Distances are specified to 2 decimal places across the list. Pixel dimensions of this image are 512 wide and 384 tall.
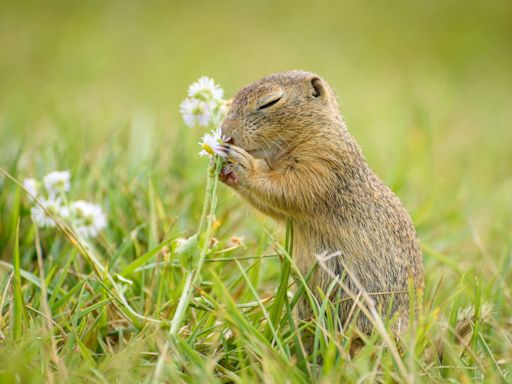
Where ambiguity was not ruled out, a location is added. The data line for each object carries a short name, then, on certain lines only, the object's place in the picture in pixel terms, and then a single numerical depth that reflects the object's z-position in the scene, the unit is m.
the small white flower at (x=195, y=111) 6.37
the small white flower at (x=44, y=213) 6.80
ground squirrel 6.56
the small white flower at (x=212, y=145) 5.91
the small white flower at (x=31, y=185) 6.88
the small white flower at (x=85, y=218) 6.89
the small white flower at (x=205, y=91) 6.33
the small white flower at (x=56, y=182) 6.87
